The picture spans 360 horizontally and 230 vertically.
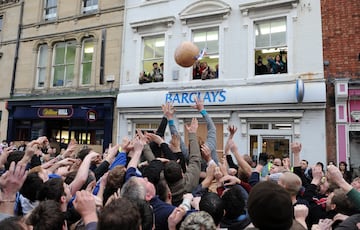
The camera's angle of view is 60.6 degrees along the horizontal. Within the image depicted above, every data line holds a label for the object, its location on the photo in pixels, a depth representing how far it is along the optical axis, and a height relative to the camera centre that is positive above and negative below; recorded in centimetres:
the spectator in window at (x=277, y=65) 1065 +273
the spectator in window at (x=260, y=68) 1093 +269
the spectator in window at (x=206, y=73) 1167 +261
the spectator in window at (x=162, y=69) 1262 +293
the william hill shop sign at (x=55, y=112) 1384 +116
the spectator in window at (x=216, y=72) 1163 +265
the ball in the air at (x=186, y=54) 731 +208
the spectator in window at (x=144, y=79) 1273 +251
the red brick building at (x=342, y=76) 944 +220
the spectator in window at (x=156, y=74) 1259 +271
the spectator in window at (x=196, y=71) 1191 +273
